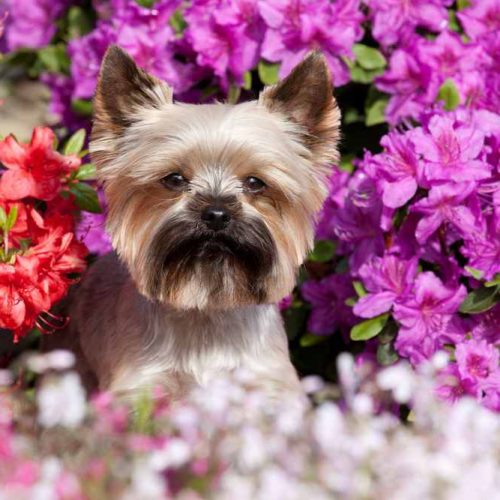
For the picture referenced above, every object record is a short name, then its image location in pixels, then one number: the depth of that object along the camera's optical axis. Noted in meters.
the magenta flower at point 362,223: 4.13
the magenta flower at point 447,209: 3.76
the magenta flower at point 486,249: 3.81
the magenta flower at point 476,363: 3.82
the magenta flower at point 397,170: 3.84
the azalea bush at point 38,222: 3.64
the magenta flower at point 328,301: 4.39
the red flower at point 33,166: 3.85
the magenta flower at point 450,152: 3.76
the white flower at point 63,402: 2.04
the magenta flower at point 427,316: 3.95
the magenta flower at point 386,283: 4.00
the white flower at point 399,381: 2.25
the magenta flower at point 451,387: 3.85
